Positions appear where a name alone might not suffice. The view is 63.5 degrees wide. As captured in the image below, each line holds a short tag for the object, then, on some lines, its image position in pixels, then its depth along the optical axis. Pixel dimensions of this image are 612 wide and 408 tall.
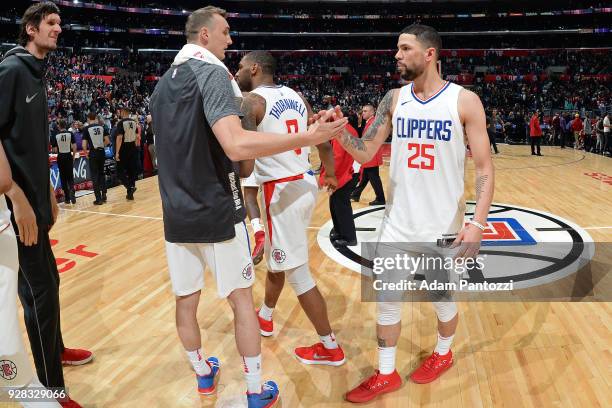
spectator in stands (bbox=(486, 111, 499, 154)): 14.06
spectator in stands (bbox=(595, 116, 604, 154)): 14.13
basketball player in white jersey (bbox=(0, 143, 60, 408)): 1.87
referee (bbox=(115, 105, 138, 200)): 8.34
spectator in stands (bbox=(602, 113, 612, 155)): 13.58
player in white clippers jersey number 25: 2.44
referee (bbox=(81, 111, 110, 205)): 7.95
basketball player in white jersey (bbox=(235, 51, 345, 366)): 2.90
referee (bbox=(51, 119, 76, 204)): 7.71
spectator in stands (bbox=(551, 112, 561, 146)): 16.83
